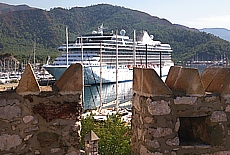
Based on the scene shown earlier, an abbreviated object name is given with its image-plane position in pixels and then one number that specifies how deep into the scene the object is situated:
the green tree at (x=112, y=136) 5.20
